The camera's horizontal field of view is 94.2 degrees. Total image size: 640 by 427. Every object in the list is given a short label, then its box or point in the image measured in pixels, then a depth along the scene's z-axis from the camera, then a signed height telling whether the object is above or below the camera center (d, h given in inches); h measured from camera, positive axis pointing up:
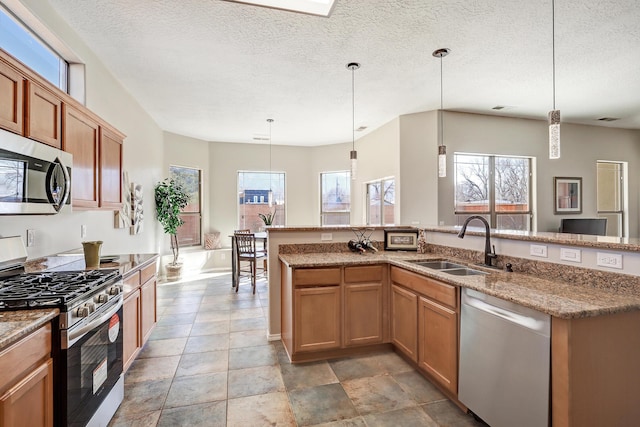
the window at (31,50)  81.0 +50.6
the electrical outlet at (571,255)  71.1 -10.0
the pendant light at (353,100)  125.2 +64.7
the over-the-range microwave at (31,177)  58.3 +8.4
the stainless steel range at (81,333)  53.0 -24.2
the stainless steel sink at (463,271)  94.6 -18.6
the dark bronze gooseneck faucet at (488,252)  91.1 -11.8
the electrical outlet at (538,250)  78.6 -9.9
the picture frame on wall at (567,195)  213.0 +13.6
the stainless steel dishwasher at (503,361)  55.8 -30.9
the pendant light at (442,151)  115.4 +24.6
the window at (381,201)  219.3 +10.3
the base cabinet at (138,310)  87.1 -31.4
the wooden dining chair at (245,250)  193.3 -23.6
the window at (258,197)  277.7 +16.2
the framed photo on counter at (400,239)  124.8 -10.5
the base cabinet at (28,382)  41.1 -25.4
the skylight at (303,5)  90.0 +64.7
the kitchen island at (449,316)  52.7 -25.7
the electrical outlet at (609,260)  63.7 -10.2
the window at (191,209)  246.5 +4.9
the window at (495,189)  197.2 +16.9
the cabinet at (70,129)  61.4 +22.5
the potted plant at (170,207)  205.2 +5.3
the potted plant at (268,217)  255.8 -2.3
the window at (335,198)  282.5 +15.7
